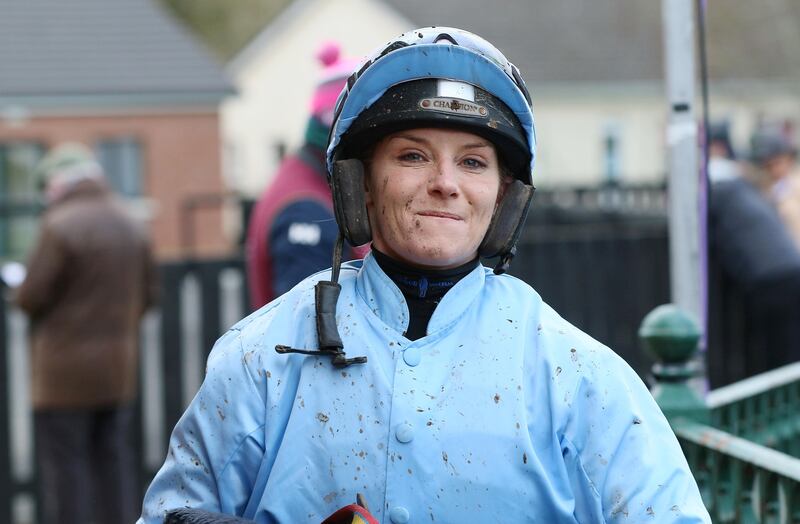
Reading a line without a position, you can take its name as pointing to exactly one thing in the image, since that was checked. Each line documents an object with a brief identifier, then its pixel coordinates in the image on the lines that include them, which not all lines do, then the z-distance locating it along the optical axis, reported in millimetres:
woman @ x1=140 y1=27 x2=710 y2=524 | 4258
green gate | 6059
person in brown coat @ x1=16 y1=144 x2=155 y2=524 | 13031
